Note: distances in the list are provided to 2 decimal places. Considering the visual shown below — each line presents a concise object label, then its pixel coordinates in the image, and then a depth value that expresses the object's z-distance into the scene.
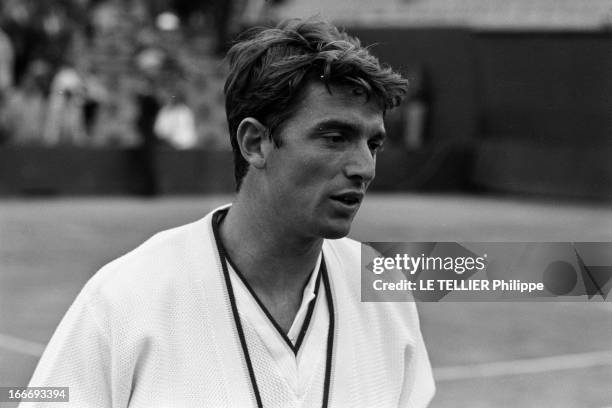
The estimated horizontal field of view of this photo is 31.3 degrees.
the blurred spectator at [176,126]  20.27
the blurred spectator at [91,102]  21.06
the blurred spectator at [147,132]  18.73
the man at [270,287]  2.30
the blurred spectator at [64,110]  20.33
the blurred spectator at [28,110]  20.16
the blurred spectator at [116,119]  21.45
